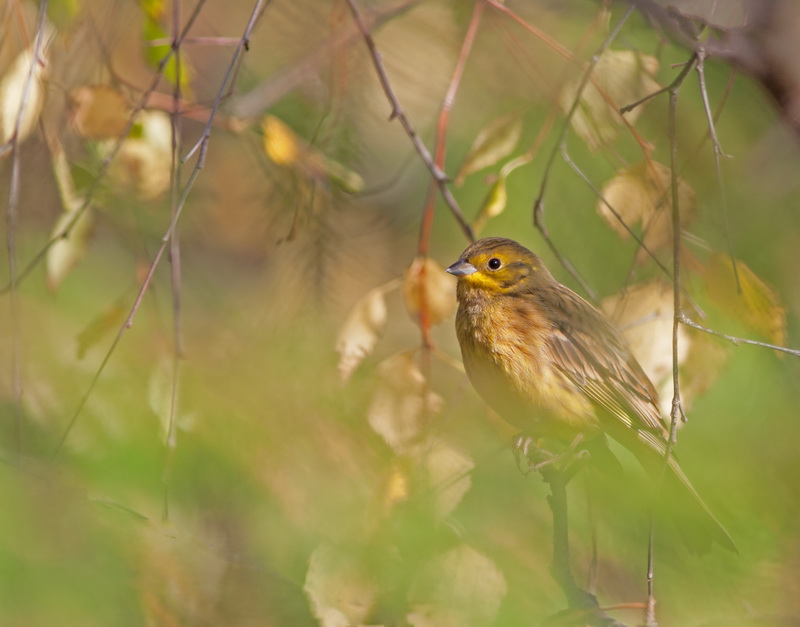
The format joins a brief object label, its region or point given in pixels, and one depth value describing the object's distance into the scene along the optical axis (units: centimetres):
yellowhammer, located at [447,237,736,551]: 504
